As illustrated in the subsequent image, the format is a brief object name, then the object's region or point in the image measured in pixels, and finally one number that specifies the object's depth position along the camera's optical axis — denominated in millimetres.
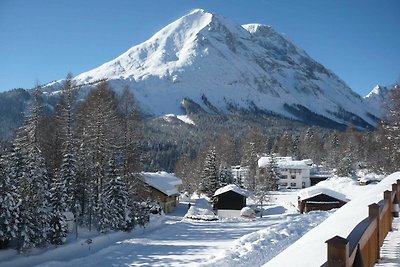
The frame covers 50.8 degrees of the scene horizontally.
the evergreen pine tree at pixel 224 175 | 60141
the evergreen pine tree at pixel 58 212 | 24453
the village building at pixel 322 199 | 45062
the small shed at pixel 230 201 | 49219
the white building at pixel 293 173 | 86938
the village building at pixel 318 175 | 89000
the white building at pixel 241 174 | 71012
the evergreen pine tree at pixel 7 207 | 21266
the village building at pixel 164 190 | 48781
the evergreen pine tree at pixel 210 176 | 55531
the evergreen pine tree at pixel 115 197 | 30219
